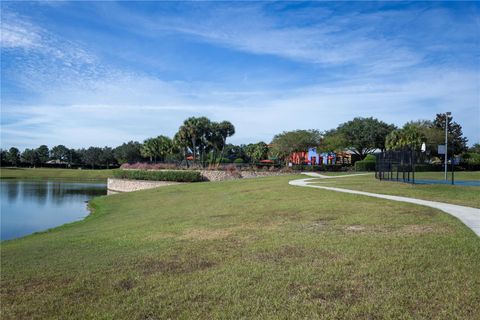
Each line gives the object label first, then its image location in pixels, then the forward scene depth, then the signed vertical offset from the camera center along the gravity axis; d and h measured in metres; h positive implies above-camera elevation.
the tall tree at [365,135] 58.12 +3.60
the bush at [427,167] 35.53 -0.62
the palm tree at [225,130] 74.31 +5.41
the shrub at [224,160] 51.16 -0.19
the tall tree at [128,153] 94.88 +1.12
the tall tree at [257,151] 88.69 +1.75
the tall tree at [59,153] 119.06 +1.22
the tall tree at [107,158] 104.12 -0.12
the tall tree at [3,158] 107.88 -0.37
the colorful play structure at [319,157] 57.38 +0.35
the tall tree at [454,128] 69.07 +6.10
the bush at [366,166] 39.00 -0.60
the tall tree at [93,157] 105.56 +0.11
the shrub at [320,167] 41.00 -0.80
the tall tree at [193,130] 58.22 +4.16
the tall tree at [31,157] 110.25 -0.04
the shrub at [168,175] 40.31 -1.78
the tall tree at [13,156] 108.56 +0.19
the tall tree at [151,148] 75.19 +1.87
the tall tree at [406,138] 47.59 +2.75
